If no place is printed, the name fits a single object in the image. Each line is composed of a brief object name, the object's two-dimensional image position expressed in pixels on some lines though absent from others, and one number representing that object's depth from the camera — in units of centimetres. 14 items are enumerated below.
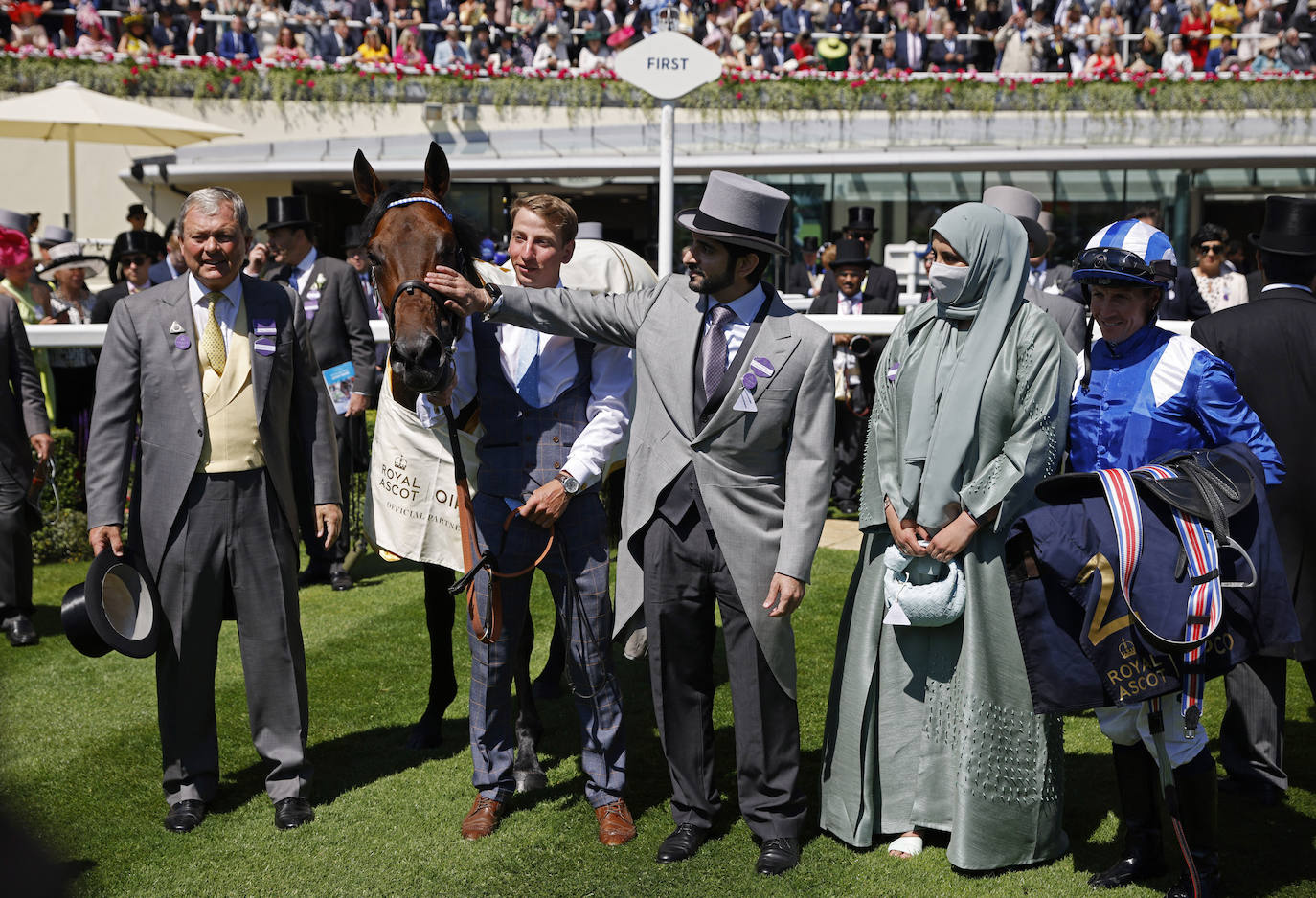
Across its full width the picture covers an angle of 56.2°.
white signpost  733
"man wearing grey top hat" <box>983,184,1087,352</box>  583
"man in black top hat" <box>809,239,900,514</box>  915
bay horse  354
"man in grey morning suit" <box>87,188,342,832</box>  422
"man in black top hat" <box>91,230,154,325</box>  964
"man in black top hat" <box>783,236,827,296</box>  1357
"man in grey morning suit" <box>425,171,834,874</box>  382
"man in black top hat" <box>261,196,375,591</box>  735
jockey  354
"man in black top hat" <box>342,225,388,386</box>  809
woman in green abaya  373
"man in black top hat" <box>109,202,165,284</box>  992
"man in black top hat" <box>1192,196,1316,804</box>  443
